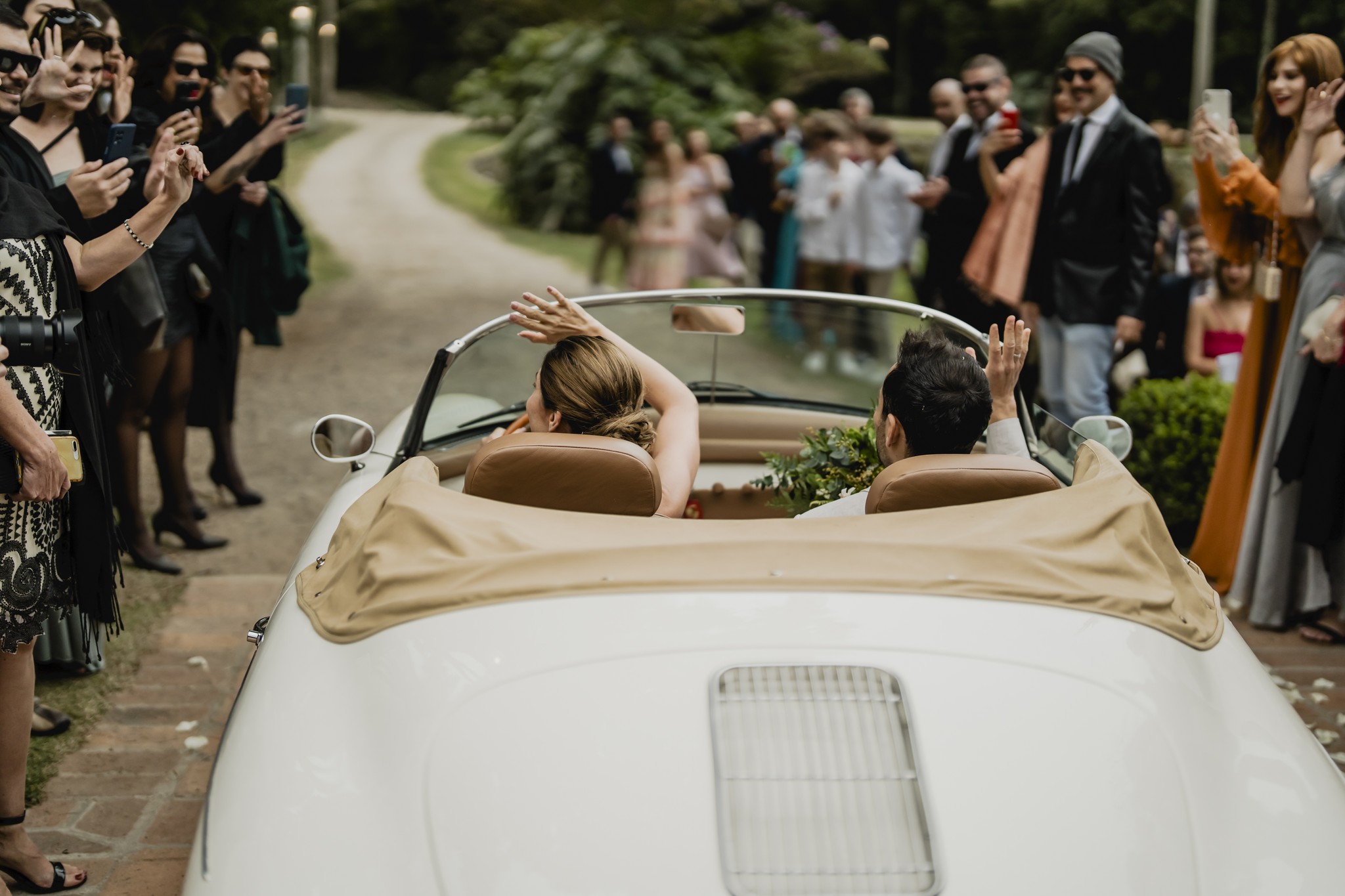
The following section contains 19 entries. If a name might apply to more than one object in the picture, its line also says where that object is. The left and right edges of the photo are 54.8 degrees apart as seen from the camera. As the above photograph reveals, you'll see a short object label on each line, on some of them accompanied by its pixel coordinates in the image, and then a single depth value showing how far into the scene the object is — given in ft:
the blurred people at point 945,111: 27.89
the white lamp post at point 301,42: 43.32
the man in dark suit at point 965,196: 25.45
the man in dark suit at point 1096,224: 19.93
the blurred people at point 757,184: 43.37
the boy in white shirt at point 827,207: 36.04
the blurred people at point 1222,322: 25.13
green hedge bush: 19.89
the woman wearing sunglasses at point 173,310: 18.25
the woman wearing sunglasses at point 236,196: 19.88
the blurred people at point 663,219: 42.29
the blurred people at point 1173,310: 27.32
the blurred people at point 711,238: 43.73
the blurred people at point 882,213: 34.83
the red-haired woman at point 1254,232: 16.38
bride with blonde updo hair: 9.85
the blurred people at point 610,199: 47.50
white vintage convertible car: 6.34
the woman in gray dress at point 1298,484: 15.85
